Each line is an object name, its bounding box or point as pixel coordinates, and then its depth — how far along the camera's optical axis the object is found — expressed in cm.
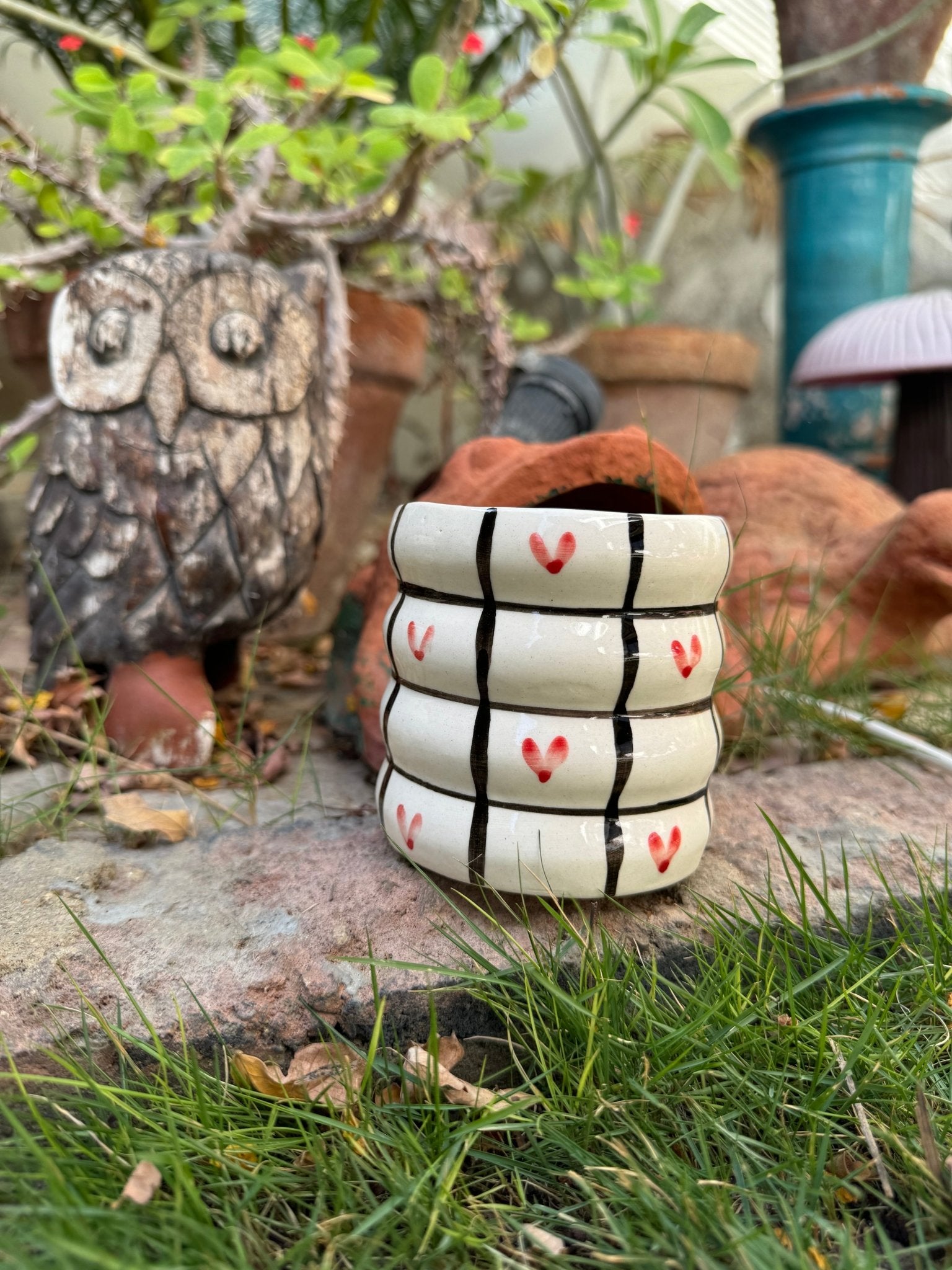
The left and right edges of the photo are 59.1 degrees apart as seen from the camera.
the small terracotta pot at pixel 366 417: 42
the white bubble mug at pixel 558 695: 18
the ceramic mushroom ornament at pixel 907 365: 46
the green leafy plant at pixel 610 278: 50
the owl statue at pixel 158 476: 27
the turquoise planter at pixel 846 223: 64
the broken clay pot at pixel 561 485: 24
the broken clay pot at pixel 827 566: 31
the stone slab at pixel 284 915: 17
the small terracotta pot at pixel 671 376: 62
